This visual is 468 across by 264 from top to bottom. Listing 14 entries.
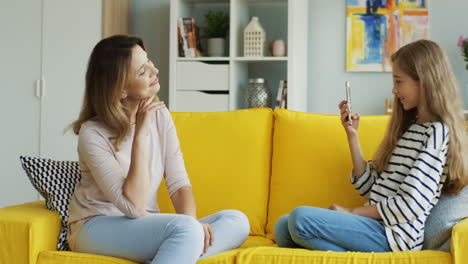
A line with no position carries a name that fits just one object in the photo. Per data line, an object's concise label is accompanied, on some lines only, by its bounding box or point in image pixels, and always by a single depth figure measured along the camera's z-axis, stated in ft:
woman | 5.98
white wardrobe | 12.89
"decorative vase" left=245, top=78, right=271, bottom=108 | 13.10
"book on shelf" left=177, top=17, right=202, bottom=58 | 13.25
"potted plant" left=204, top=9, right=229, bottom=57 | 13.48
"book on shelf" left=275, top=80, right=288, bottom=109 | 12.97
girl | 6.18
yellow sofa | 7.52
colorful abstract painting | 13.29
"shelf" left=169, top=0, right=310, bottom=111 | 12.82
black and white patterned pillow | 6.61
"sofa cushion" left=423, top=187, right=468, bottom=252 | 6.15
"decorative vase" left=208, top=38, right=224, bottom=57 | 13.46
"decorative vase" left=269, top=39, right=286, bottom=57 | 12.96
